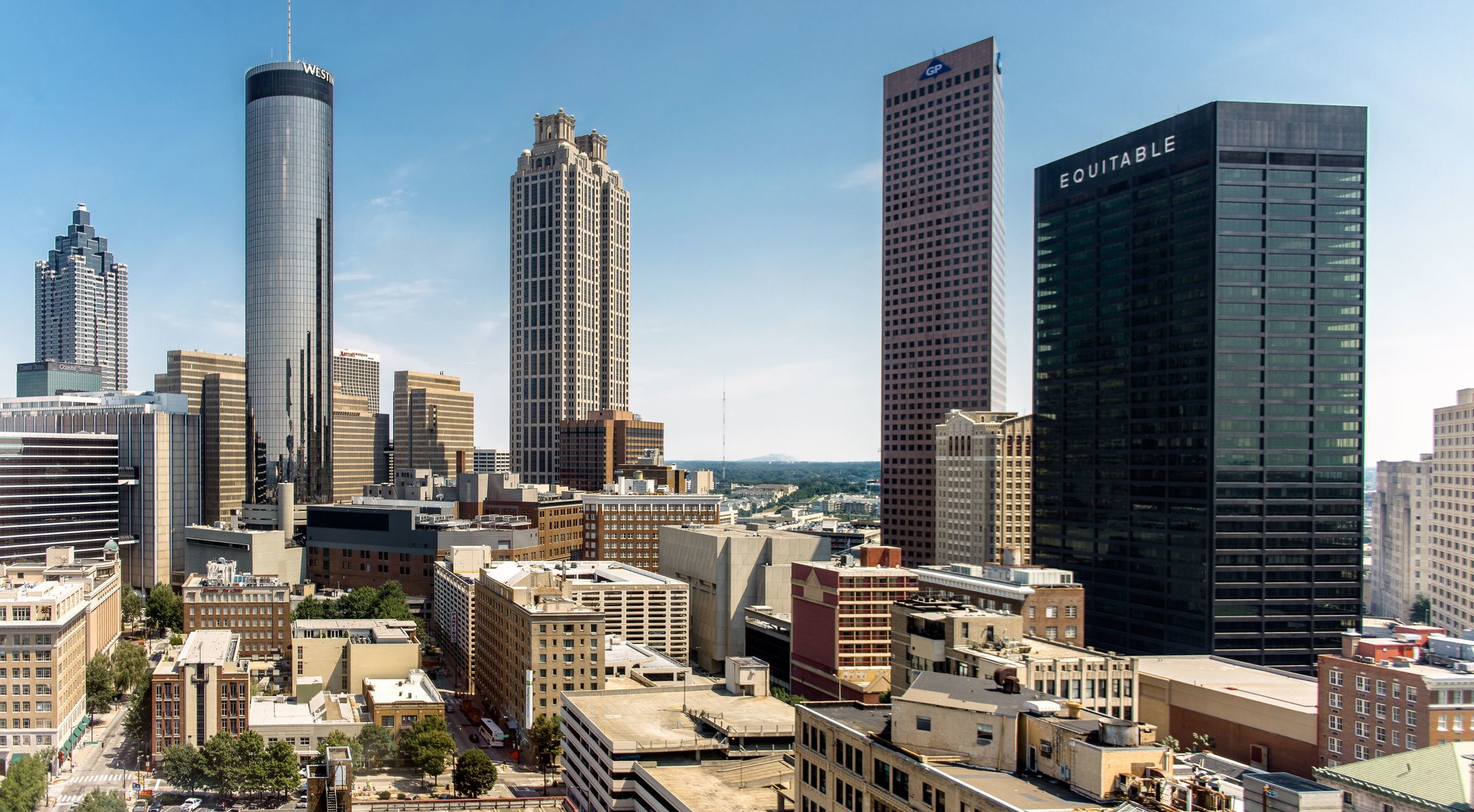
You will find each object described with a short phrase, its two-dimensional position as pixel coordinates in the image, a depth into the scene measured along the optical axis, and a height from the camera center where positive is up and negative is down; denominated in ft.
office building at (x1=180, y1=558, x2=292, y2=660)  635.25 -126.06
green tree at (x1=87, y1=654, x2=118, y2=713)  524.11 -140.82
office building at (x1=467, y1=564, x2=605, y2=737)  431.84 -101.70
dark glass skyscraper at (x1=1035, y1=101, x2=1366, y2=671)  515.09 +9.28
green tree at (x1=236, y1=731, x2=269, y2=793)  397.80 -136.53
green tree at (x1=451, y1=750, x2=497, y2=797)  376.89 -133.16
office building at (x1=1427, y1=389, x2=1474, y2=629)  599.16 -59.96
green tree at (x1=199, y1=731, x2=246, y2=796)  396.37 -137.02
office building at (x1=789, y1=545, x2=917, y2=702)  459.32 -96.50
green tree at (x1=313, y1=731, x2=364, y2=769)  411.95 -135.43
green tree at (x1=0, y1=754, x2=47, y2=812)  350.02 -130.37
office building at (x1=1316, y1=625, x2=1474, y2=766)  301.02 -84.32
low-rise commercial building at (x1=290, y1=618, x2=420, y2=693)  513.04 -124.34
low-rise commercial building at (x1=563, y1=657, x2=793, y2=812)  268.41 -95.41
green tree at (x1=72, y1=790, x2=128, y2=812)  332.39 -128.87
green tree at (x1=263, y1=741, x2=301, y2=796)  399.85 -139.27
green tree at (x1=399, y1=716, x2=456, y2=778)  401.49 -132.47
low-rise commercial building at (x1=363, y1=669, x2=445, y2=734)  440.45 -127.80
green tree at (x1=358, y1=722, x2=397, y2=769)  419.13 -136.08
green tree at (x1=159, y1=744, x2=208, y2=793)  396.57 -137.68
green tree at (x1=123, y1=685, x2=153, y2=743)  447.01 -136.15
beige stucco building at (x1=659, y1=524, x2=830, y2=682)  604.08 -99.05
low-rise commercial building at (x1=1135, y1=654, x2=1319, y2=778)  343.67 -103.53
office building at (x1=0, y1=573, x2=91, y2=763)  440.45 -114.85
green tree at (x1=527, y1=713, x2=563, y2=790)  412.77 -131.96
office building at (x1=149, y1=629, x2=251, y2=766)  432.25 -123.53
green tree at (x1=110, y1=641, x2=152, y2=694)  554.05 -140.80
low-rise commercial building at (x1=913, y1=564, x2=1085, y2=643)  428.97 -77.31
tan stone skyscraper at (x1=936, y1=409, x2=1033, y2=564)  472.85 -65.62
